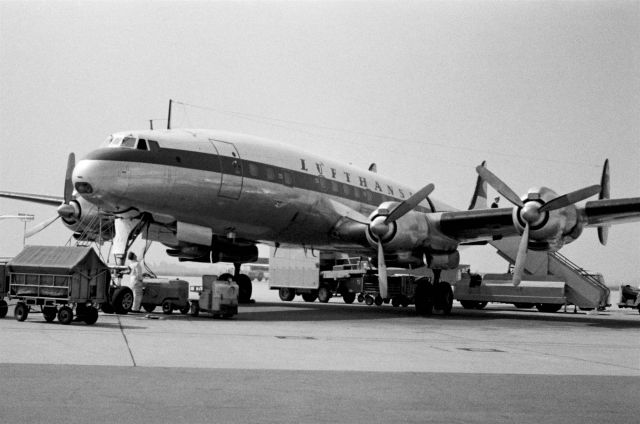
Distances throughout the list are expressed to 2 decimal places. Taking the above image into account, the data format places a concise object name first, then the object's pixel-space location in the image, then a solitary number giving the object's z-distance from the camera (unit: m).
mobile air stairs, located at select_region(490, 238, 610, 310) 27.60
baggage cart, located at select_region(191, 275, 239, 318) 18.62
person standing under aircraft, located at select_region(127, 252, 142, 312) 18.66
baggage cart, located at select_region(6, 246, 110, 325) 15.12
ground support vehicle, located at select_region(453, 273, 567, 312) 27.79
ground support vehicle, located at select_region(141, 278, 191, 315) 19.66
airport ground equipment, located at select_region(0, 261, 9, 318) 16.45
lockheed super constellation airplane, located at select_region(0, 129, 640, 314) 18.05
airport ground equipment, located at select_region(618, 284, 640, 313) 37.28
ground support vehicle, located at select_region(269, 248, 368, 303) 35.28
